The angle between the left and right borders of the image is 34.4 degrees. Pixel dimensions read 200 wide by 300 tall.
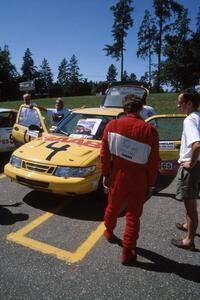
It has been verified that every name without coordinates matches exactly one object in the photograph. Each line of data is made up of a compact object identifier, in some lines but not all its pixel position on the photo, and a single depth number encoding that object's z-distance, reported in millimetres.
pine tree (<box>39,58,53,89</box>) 113875
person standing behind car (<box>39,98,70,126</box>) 8367
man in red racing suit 3414
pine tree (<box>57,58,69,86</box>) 114031
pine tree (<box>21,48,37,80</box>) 106125
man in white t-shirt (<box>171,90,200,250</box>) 3459
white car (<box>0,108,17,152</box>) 7672
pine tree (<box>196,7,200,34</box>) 54906
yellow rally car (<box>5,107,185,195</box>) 4832
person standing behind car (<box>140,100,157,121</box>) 7565
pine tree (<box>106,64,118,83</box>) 131350
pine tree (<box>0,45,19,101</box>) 80500
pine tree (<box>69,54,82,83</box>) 111562
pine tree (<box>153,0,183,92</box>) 46469
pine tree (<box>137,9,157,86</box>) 51219
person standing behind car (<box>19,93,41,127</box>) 7590
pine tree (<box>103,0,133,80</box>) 52406
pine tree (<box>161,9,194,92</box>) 48875
